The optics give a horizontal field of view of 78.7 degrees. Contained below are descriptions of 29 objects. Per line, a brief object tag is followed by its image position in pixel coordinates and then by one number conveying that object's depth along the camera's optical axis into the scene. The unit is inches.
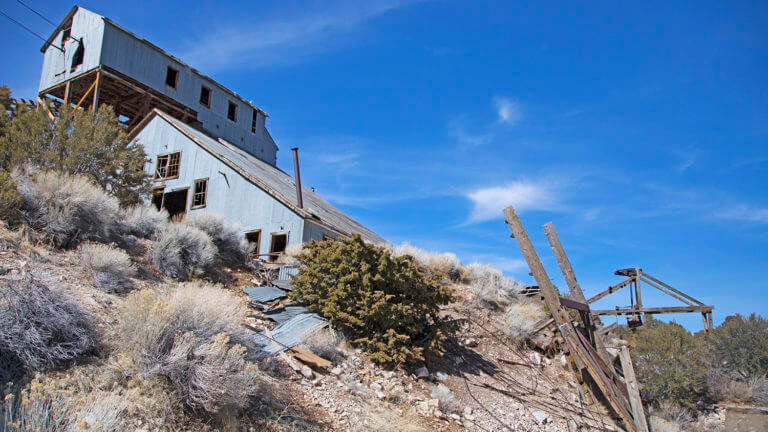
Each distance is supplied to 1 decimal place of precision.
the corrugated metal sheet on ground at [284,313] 380.5
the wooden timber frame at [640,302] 418.3
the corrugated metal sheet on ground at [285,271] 556.3
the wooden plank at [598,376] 358.0
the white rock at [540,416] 359.3
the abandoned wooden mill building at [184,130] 717.9
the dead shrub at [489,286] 608.1
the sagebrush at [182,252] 407.2
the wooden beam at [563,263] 404.8
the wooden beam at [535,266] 401.1
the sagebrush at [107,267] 315.0
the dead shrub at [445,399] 322.7
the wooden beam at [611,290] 442.3
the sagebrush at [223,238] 531.5
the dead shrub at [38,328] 201.2
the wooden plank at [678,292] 419.6
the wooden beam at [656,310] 417.4
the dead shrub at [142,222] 455.8
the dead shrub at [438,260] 674.2
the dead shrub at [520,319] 497.4
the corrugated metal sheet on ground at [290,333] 313.6
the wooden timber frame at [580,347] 357.7
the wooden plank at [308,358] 314.2
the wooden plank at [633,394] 347.6
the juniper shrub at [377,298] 365.1
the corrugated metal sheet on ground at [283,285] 466.0
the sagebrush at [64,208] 353.4
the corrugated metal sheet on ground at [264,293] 426.6
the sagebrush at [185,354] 216.1
